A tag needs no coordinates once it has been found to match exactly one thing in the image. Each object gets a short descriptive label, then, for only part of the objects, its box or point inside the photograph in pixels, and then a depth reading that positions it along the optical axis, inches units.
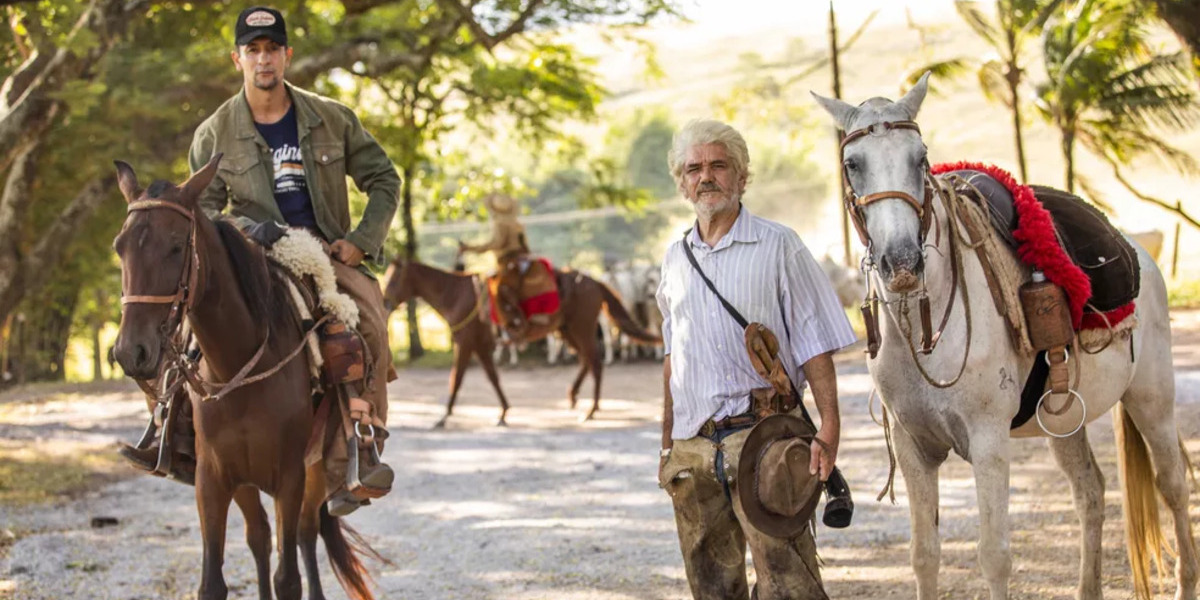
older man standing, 157.5
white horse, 172.7
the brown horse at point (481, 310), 634.8
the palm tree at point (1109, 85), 874.1
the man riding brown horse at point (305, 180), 225.6
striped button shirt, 159.8
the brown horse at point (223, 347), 189.5
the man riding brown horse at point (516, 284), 641.0
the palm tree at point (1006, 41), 928.3
